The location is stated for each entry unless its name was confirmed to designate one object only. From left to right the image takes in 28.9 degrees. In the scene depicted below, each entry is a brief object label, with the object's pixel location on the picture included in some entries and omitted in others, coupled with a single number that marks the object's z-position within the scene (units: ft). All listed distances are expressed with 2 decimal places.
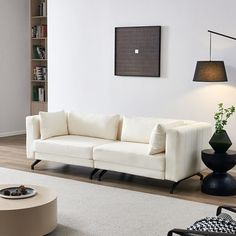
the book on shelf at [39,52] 29.81
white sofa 15.88
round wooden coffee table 11.10
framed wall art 21.68
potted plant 15.78
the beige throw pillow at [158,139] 15.98
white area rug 12.35
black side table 15.69
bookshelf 29.55
